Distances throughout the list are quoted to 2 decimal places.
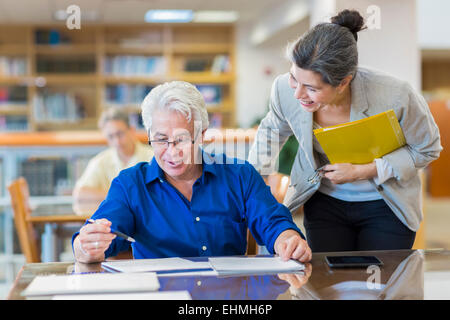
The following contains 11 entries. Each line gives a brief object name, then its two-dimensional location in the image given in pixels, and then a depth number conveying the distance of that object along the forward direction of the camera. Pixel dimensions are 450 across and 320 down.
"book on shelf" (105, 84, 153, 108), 7.71
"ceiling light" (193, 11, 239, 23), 7.16
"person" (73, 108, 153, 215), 3.15
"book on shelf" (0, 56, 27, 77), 7.45
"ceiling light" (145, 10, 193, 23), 7.02
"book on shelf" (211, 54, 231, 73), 7.85
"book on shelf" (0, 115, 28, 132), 7.50
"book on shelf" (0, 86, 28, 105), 7.48
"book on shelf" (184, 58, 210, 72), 7.83
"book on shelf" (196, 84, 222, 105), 7.89
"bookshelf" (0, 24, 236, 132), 7.50
